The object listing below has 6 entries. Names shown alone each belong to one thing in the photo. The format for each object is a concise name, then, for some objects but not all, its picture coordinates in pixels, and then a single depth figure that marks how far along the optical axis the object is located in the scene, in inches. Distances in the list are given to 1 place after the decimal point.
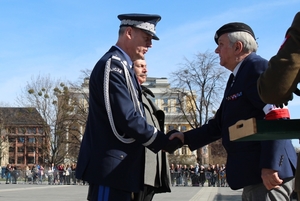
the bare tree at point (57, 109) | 2267.5
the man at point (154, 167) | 162.1
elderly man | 135.0
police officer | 152.8
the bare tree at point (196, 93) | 1951.9
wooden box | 93.7
